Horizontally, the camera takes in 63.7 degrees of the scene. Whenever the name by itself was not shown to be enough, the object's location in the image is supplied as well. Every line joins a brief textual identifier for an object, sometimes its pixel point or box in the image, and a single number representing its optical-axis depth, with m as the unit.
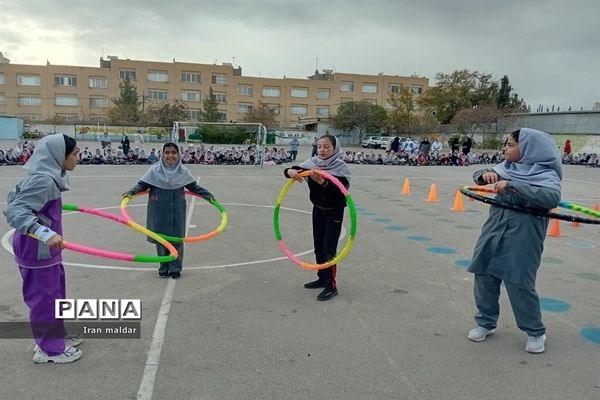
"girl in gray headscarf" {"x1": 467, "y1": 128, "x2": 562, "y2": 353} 4.31
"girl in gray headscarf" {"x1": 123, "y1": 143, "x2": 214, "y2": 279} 6.42
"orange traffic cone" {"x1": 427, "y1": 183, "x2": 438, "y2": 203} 14.59
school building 78.31
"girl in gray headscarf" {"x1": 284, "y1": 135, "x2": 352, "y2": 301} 5.79
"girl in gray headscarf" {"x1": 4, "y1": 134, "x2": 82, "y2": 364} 3.76
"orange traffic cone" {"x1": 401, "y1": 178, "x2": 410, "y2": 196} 16.16
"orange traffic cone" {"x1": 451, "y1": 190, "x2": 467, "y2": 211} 12.88
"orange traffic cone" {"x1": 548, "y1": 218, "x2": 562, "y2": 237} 9.84
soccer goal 42.06
